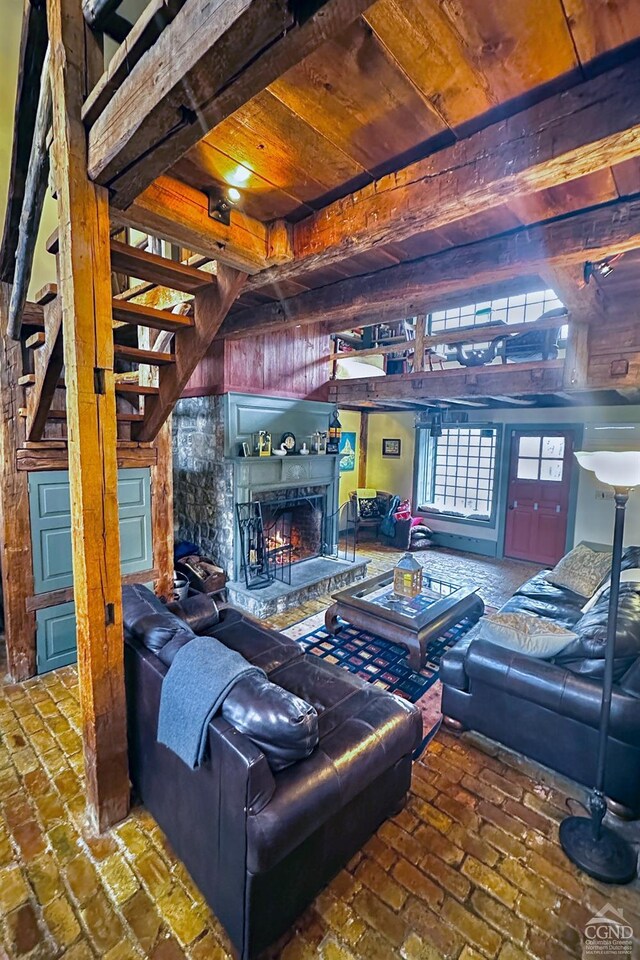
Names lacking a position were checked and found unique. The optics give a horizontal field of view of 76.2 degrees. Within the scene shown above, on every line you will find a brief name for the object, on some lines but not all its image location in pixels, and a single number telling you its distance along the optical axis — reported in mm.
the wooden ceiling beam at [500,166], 1191
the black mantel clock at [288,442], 5020
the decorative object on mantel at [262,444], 4652
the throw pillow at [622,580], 2993
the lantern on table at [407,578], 3738
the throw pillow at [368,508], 7355
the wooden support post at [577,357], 3361
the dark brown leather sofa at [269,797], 1321
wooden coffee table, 3186
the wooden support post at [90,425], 1517
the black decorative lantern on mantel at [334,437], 5664
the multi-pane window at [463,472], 7047
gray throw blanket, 1487
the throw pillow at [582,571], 3796
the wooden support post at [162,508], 3686
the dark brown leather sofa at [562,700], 1969
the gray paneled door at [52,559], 3076
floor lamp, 1702
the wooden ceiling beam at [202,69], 835
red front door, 6094
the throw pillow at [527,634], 2289
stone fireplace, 4461
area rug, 2906
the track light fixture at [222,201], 1811
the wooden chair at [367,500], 7312
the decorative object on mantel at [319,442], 5418
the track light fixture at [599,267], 2270
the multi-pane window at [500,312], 6477
